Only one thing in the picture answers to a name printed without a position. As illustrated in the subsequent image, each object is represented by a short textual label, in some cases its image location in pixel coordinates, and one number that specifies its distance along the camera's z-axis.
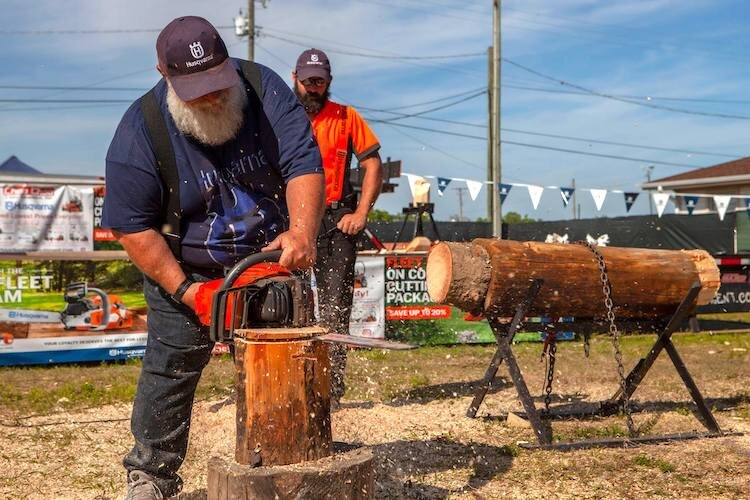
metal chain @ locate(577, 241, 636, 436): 4.46
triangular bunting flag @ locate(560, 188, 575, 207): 14.19
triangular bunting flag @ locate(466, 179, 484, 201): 13.60
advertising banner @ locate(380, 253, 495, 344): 9.09
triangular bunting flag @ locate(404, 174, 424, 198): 12.47
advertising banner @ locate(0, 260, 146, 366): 7.75
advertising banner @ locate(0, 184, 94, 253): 7.97
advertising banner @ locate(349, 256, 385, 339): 8.91
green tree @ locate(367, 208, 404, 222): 25.12
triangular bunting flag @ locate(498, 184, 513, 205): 14.82
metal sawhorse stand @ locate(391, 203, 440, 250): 11.69
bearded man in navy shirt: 2.71
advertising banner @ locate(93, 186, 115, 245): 8.44
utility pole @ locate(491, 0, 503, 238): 17.94
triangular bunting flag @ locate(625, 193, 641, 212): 14.97
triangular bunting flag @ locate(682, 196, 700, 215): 15.14
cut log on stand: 4.56
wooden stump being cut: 2.45
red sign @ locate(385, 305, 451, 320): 9.09
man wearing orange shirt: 4.97
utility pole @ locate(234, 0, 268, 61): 25.80
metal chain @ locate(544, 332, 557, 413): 4.79
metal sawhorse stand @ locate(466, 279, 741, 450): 4.48
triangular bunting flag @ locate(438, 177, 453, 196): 13.79
